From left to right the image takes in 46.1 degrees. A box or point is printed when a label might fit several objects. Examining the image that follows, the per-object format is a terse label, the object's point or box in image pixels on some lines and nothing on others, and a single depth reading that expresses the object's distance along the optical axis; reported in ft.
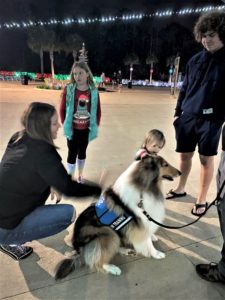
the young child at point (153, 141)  9.81
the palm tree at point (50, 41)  94.79
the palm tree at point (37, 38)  96.63
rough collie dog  7.16
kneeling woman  6.56
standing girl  11.82
